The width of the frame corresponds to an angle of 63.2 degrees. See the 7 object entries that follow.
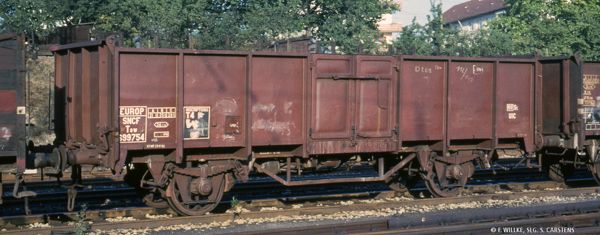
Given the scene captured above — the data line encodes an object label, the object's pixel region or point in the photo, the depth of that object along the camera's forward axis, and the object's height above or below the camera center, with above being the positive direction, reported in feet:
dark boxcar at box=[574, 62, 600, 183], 37.91 +0.58
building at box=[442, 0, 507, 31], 225.35 +51.61
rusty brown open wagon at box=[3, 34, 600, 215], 27.20 +0.11
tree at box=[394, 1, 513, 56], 98.12 +16.15
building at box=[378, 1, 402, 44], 203.72 +37.32
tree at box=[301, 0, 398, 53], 100.53 +21.08
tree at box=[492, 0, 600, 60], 94.27 +16.82
